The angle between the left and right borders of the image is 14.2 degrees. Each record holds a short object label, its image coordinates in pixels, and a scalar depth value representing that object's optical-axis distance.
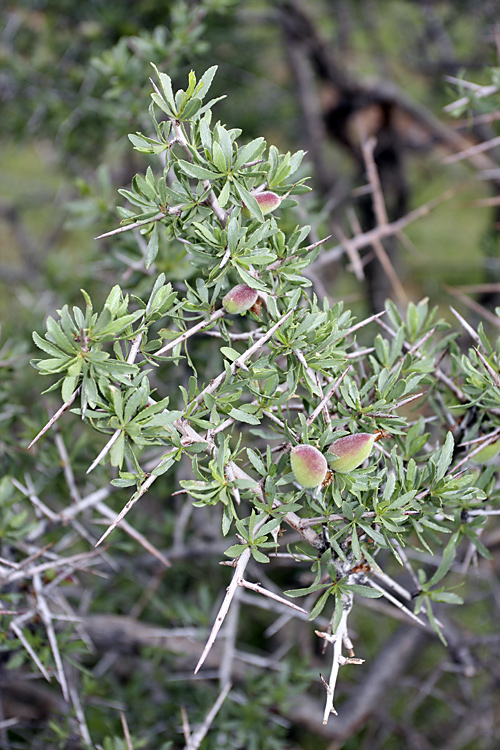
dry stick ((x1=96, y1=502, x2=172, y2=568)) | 0.72
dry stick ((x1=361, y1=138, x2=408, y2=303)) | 0.79
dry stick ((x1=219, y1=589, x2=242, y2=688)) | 0.80
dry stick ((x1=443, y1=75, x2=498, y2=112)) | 0.76
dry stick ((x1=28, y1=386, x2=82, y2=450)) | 0.62
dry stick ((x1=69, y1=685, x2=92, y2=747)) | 0.74
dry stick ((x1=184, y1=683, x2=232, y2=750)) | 0.71
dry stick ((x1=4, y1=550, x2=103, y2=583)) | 0.71
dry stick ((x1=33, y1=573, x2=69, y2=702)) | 0.72
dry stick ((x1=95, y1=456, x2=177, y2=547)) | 0.63
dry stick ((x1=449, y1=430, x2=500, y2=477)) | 0.66
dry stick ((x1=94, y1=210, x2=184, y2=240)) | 0.64
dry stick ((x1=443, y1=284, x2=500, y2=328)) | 0.75
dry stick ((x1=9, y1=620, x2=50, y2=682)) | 0.70
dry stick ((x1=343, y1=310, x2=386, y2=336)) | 0.65
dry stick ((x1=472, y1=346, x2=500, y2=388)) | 0.65
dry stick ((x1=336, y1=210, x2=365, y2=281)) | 0.79
